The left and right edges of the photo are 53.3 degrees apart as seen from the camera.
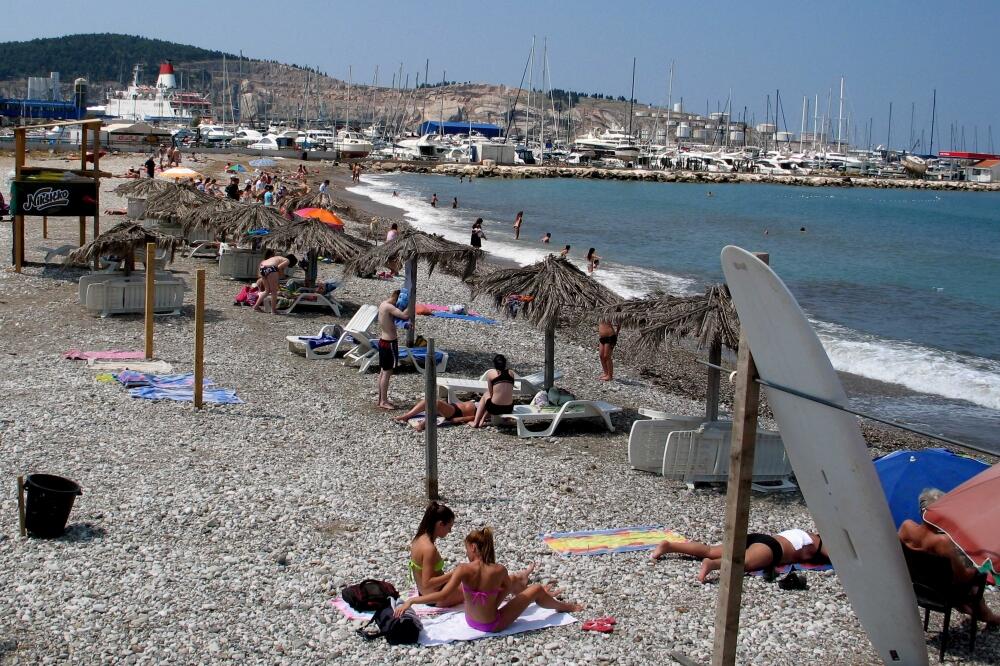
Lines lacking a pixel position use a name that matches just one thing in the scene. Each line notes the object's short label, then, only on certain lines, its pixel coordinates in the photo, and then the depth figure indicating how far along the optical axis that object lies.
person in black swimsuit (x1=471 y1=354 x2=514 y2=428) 10.34
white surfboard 4.39
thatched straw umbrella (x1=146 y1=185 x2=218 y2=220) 20.12
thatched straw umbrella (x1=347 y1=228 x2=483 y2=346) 12.89
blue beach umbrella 7.41
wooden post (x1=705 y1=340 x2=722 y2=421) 9.40
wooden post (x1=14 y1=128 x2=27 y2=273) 16.61
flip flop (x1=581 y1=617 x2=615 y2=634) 5.86
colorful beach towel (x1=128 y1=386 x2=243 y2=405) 10.16
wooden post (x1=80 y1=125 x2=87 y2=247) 17.97
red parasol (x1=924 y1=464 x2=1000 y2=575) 5.54
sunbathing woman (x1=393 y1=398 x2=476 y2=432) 10.25
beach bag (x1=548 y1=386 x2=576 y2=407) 10.82
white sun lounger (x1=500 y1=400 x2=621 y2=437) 10.22
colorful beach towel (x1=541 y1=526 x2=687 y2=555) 7.09
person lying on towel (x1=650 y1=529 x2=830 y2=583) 6.82
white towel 5.67
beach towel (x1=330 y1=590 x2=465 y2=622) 5.82
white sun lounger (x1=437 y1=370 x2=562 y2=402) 11.16
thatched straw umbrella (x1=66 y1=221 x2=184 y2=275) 14.35
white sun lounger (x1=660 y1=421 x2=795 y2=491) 8.95
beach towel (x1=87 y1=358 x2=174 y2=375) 11.21
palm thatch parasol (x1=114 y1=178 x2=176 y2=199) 24.00
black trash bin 6.48
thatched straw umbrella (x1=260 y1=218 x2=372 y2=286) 14.81
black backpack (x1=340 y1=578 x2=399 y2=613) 5.86
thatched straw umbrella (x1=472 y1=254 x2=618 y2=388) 10.86
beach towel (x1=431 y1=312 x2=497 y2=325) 16.51
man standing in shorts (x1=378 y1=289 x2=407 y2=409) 10.67
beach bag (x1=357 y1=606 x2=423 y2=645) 5.57
